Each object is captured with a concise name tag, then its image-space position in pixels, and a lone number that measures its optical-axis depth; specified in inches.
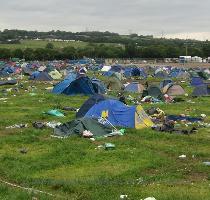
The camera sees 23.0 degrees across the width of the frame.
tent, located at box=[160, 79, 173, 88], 1954.7
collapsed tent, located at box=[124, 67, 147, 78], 3171.8
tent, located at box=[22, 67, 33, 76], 3228.3
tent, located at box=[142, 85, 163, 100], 1636.3
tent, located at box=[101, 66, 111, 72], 3600.9
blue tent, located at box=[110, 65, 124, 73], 3332.2
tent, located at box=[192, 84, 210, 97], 1760.6
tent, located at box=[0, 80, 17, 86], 2281.9
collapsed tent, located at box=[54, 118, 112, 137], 917.8
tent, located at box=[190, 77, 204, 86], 2235.5
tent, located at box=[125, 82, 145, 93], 1934.1
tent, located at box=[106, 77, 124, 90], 2047.7
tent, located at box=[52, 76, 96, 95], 1740.9
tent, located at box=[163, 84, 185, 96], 1814.7
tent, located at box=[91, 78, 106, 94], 1780.3
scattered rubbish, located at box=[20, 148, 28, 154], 778.2
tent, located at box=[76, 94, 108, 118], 1068.9
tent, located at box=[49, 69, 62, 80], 2841.3
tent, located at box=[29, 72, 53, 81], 2678.4
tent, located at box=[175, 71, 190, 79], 2920.8
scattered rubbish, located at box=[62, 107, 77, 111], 1330.0
